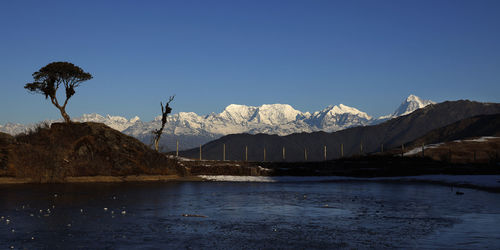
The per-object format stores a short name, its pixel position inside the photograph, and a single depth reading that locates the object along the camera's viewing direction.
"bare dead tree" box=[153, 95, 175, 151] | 62.05
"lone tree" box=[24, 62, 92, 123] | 54.06
